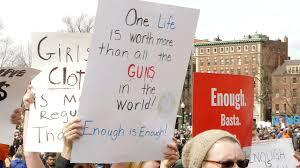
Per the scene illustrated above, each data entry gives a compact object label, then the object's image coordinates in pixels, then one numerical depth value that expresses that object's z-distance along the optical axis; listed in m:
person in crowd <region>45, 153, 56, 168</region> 11.97
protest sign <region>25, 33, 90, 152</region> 5.45
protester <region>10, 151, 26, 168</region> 15.41
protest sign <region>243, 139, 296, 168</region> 8.13
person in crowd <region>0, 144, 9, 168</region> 6.71
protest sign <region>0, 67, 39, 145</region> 5.78
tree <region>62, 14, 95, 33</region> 68.68
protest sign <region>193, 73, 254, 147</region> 6.41
